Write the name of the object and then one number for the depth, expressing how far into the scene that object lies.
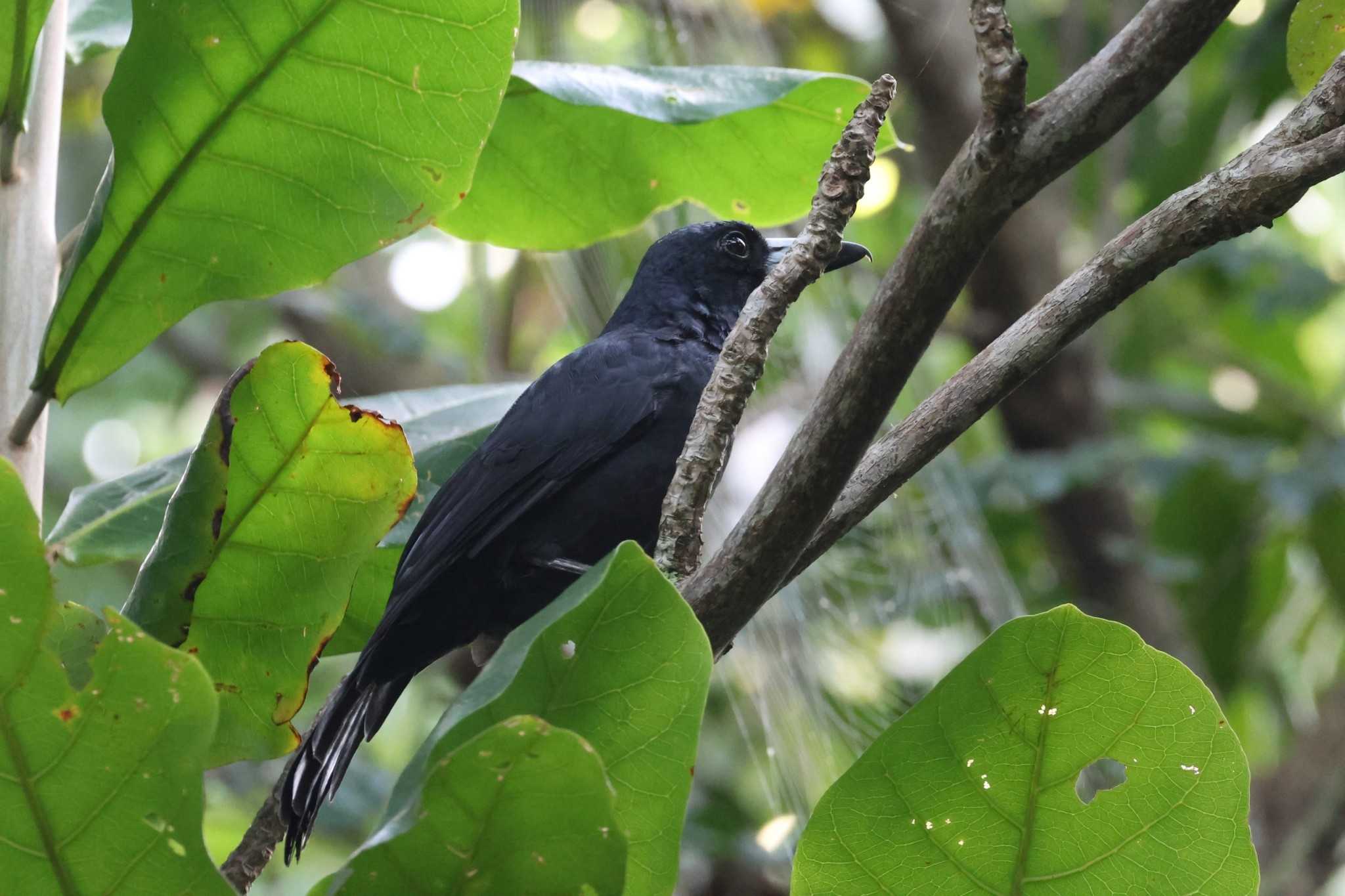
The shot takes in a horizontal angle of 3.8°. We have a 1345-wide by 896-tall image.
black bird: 8.53
